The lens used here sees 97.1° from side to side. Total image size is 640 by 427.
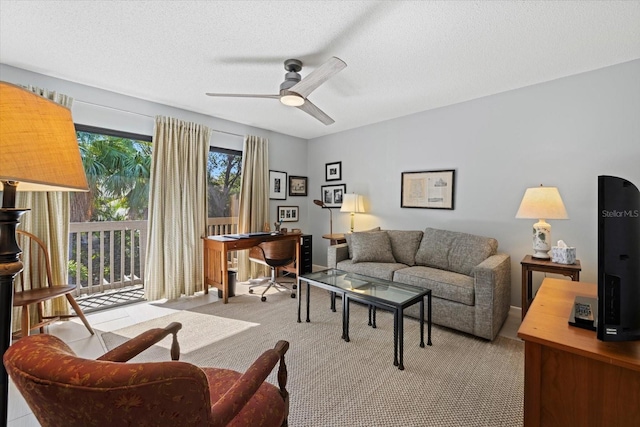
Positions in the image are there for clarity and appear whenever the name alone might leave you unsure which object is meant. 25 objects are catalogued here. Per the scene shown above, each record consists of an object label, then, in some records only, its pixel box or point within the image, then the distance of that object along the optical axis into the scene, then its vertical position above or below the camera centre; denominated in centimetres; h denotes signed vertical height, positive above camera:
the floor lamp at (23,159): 72 +15
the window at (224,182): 435 +47
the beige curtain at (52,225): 264 -12
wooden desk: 350 -55
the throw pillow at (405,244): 358 -43
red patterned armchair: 64 -41
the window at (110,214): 353 -3
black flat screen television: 86 -14
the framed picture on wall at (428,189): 361 +29
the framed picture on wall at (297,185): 516 +48
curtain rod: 300 +118
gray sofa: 250 -64
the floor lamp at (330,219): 497 -14
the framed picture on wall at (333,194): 487 +30
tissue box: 251 -40
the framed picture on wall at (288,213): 501 -3
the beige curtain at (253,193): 439 +30
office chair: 371 -56
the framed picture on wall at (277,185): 484 +46
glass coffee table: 211 -69
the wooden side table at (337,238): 414 -39
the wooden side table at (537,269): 242 -52
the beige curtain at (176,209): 347 +3
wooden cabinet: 85 -54
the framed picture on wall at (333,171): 489 +70
